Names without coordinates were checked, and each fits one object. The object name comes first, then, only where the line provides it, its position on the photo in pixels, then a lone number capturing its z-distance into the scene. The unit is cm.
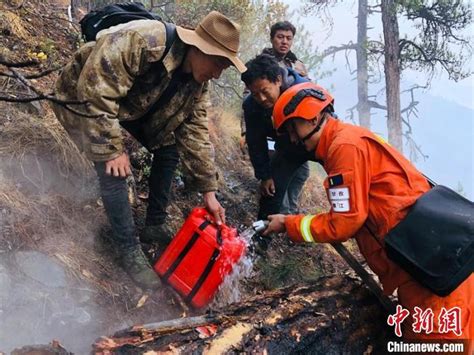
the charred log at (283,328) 217
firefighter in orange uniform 259
